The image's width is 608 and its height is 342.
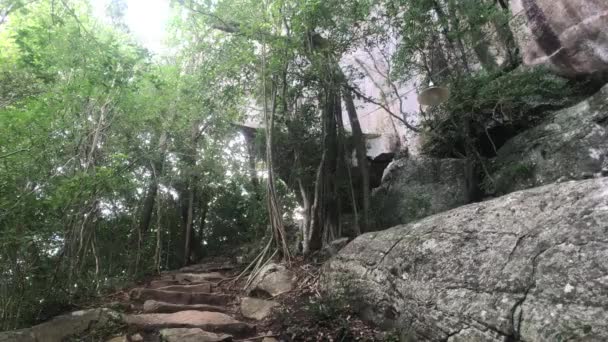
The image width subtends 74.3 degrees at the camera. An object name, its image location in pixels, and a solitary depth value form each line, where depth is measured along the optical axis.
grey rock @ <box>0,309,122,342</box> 3.61
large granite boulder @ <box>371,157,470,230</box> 6.26
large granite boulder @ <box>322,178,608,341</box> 2.21
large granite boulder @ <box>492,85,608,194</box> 4.85
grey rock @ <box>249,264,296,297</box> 5.23
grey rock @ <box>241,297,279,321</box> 4.70
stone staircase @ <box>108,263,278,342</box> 3.98
